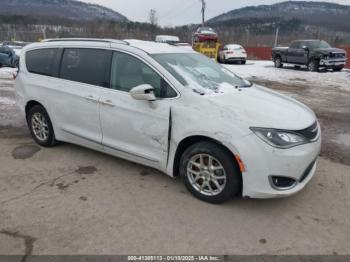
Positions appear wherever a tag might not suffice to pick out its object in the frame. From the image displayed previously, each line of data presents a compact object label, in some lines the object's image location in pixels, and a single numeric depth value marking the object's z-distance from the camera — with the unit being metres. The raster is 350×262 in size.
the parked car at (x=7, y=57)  16.81
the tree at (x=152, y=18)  81.69
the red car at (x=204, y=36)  26.27
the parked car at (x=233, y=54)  24.09
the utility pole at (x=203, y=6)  50.34
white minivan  3.27
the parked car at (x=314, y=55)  17.70
